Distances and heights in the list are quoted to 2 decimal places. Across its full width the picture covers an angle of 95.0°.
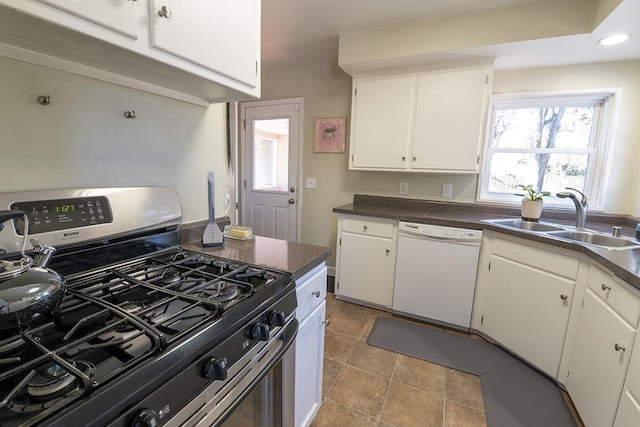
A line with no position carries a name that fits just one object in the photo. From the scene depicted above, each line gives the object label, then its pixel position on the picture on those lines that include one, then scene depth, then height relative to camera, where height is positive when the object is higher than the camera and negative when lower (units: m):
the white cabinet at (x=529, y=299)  1.69 -0.74
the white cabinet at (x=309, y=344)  1.12 -0.70
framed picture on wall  3.05 +0.40
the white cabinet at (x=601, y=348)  1.21 -0.75
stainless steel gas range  0.47 -0.35
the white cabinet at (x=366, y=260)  2.47 -0.74
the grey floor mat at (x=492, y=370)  1.53 -1.20
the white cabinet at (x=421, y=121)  2.24 +0.46
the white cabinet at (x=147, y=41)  0.65 +0.32
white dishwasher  2.17 -0.73
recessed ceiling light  1.75 +0.88
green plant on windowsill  2.16 -0.09
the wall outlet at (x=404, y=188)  2.79 -0.11
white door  3.34 +0.05
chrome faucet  1.94 -0.16
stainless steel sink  1.79 -0.34
